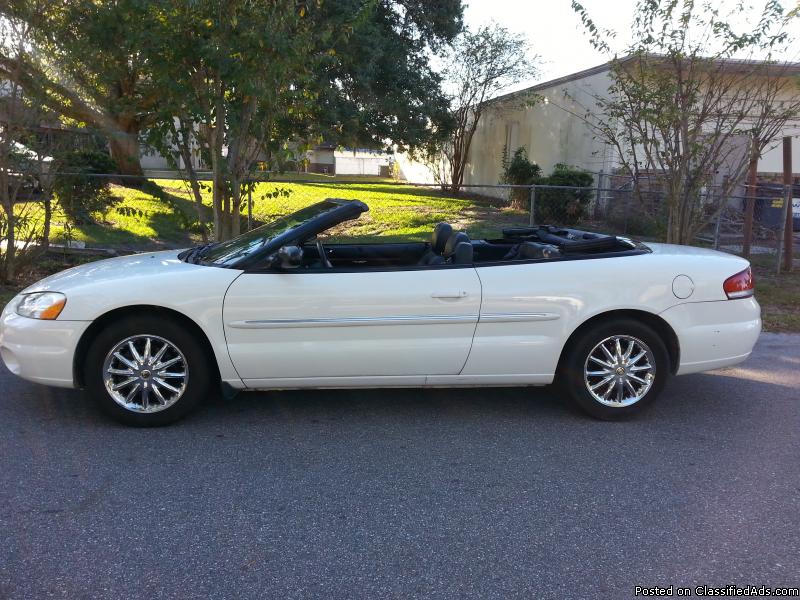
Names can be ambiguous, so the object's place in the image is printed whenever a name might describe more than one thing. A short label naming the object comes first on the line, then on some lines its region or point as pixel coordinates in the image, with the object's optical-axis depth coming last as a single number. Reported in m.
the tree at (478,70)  22.92
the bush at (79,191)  9.29
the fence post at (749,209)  10.66
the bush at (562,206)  15.09
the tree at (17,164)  8.17
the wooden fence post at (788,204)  10.41
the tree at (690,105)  8.61
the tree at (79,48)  7.53
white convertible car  4.49
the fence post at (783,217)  10.38
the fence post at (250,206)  8.66
